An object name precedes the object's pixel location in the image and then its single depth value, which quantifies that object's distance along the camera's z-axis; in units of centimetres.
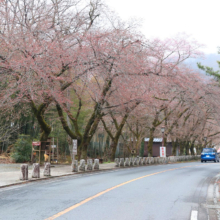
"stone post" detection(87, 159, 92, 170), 2263
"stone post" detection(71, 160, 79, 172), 2088
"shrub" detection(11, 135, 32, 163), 3072
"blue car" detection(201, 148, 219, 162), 4598
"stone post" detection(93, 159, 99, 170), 2363
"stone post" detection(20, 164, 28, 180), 1496
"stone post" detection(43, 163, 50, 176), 1738
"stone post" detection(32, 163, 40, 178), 1606
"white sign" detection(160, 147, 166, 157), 3700
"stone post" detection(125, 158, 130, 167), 2970
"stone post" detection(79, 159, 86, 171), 2181
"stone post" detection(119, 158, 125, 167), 2858
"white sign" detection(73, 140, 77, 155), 2072
